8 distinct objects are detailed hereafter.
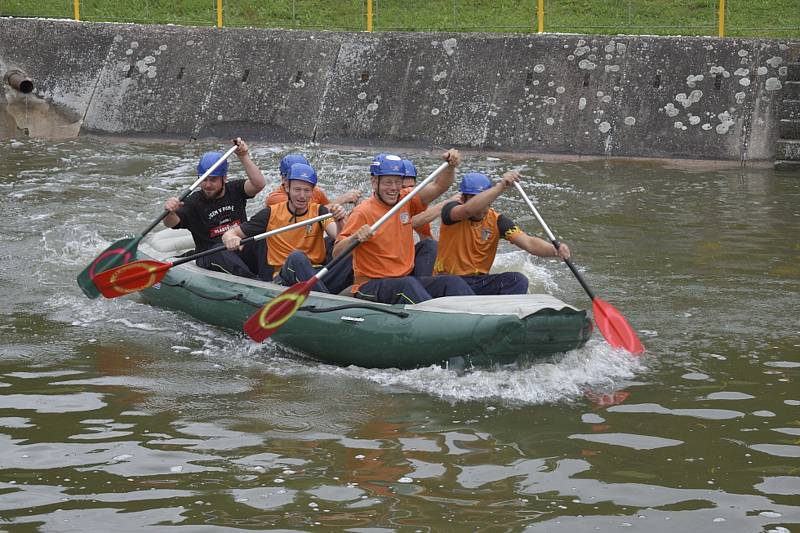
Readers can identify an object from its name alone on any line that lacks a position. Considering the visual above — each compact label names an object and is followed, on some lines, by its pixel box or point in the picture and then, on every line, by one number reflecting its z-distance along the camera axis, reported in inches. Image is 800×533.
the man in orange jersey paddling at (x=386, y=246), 628.1
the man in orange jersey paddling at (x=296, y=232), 679.1
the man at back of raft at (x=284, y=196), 717.9
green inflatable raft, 571.5
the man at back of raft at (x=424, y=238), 663.1
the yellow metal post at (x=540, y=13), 1342.3
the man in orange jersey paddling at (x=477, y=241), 636.1
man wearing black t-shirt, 738.2
